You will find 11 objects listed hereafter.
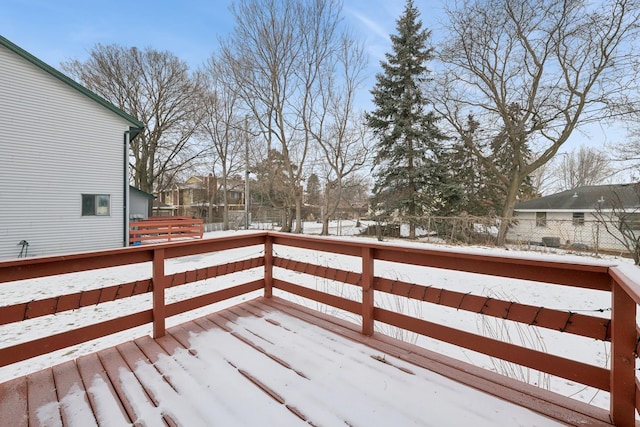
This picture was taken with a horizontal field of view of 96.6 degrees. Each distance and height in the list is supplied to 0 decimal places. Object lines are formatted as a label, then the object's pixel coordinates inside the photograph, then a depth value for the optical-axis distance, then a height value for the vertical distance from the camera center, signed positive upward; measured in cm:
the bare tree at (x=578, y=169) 2502 +392
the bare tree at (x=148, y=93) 1652 +731
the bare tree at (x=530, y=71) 1018 +567
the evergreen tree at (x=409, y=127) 1370 +417
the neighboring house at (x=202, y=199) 2448 +139
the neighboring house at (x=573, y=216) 960 -21
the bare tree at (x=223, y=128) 1694 +543
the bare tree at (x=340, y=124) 1330 +435
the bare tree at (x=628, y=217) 722 -15
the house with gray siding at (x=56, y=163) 797 +148
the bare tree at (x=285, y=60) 1209 +687
